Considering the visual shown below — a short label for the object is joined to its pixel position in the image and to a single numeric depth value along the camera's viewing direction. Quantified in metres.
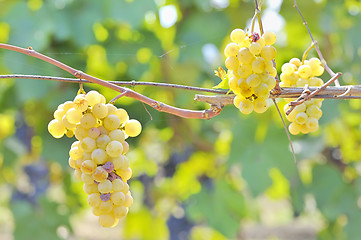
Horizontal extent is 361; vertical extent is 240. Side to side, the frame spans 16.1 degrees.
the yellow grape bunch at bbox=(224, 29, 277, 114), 1.30
